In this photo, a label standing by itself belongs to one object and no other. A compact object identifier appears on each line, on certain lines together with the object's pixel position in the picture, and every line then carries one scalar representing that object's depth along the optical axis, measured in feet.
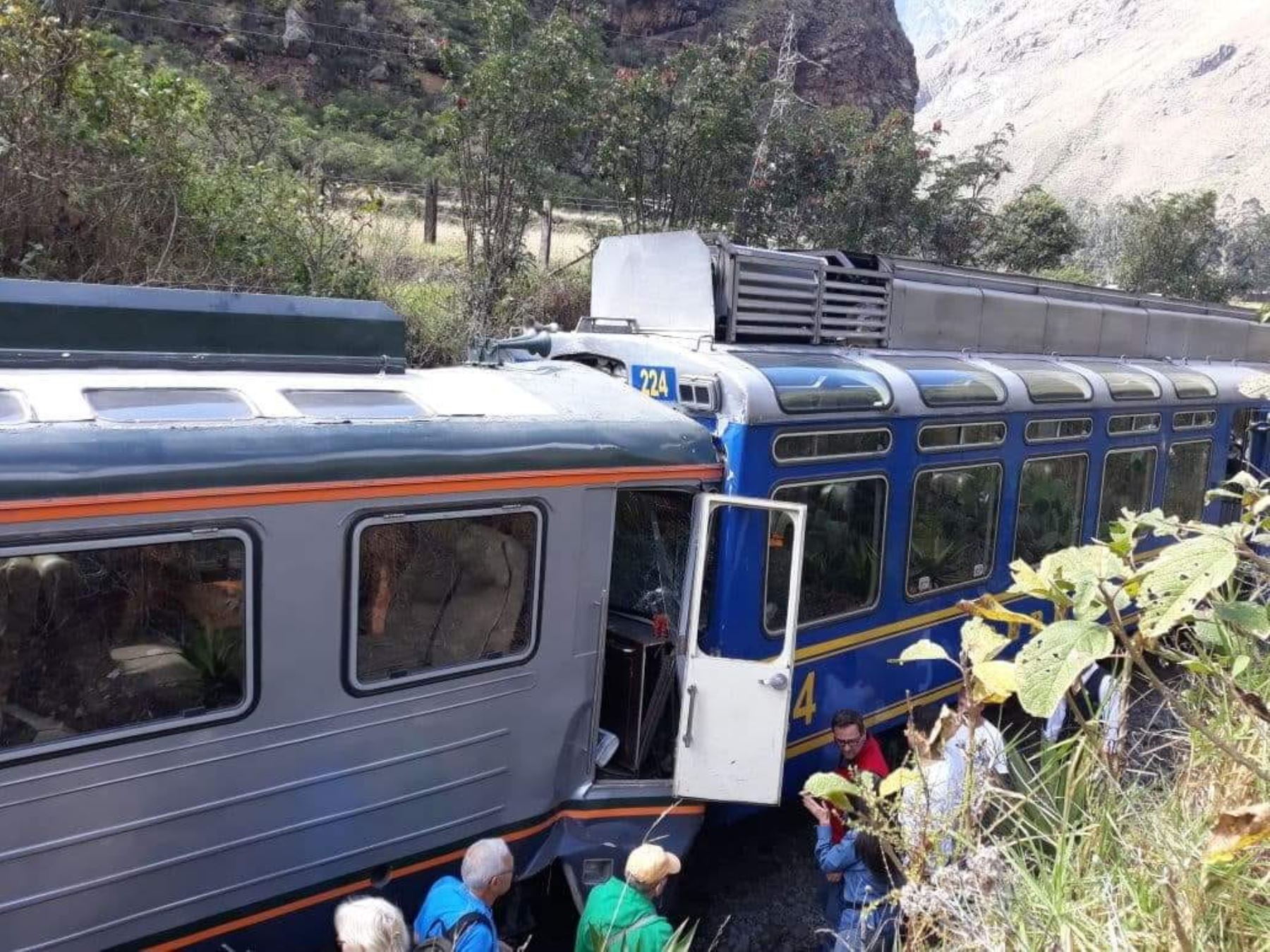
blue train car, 17.71
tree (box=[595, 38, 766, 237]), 48.55
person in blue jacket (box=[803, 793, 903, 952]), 13.80
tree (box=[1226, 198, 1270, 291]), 113.91
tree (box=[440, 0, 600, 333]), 40.93
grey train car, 10.96
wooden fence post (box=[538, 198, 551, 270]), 48.88
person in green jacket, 12.51
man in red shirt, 16.33
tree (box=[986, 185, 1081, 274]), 80.89
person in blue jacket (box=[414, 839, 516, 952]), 11.96
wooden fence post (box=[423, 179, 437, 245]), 49.75
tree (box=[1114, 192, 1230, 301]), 86.74
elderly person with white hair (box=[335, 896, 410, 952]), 10.84
